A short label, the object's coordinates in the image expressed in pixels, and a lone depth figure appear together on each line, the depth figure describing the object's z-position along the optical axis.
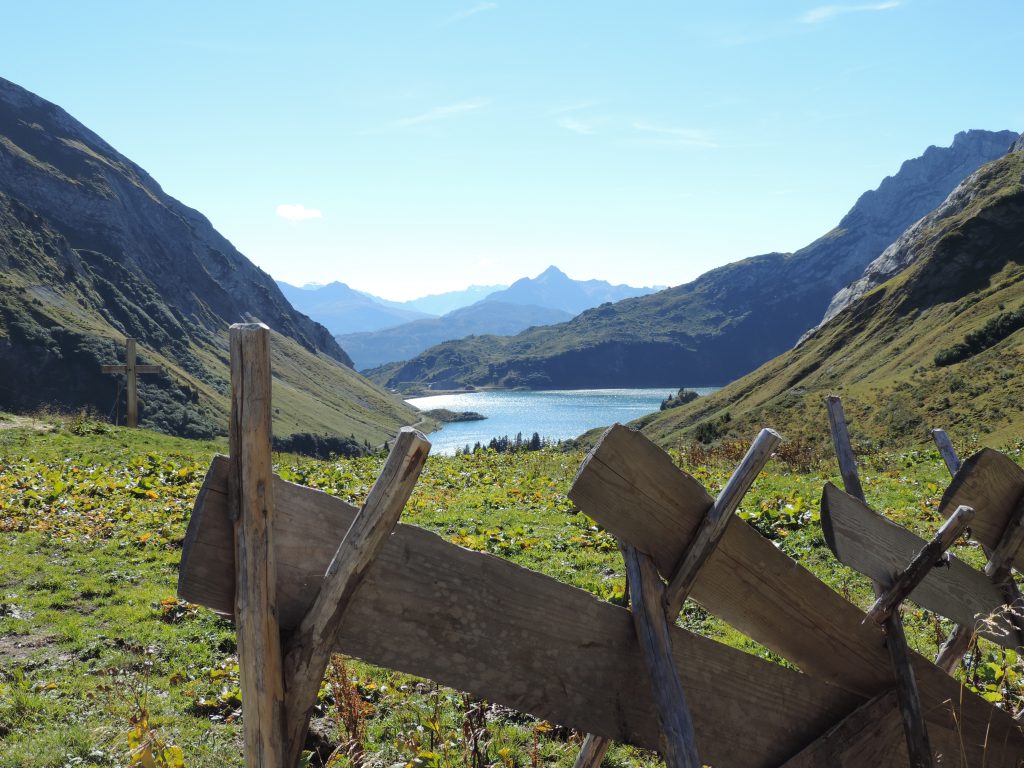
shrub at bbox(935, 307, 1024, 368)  63.53
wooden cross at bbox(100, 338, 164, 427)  27.00
